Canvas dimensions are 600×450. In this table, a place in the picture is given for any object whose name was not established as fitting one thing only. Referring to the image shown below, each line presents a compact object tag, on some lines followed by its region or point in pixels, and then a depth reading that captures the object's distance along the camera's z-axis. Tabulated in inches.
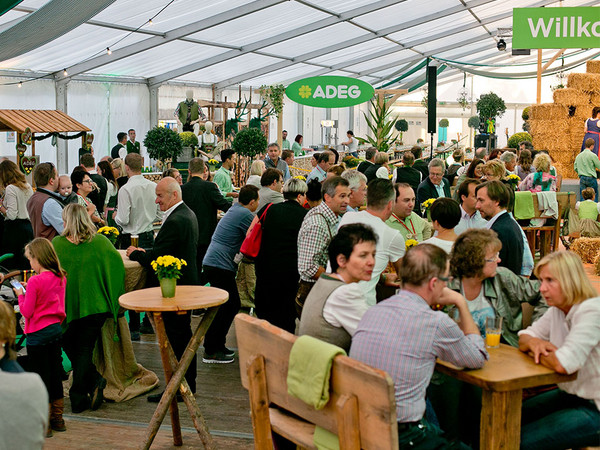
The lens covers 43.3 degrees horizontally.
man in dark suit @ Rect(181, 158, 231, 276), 269.0
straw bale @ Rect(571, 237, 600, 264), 311.3
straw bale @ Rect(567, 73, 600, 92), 609.0
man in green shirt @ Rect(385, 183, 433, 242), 203.3
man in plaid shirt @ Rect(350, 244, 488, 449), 103.1
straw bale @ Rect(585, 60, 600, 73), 633.0
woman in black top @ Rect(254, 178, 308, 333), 199.3
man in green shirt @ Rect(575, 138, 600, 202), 474.0
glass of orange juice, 123.6
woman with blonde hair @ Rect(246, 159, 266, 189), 311.2
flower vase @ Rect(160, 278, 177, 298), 161.2
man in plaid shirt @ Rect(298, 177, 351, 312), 175.5
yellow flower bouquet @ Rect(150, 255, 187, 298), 161.0
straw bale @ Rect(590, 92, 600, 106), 615.5
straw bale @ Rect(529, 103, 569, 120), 613.0
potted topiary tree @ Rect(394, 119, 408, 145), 916.0
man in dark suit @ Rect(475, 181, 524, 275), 174.1
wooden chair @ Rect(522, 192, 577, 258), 342.3
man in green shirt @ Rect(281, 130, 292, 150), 678.6
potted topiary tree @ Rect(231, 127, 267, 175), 399.9
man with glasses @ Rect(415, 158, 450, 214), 296.5
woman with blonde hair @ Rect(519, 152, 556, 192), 353.7
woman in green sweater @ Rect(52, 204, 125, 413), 179.6
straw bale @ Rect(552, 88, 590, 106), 610.9
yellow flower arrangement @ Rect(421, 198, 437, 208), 249.2
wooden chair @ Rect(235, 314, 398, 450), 95.1
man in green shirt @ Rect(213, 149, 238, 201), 323.8
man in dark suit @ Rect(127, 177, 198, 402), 185.6
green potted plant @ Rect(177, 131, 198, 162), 413.4
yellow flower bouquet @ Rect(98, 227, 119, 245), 211.5
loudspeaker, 455.5
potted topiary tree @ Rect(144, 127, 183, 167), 383.6
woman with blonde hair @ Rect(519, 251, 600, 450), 111.0
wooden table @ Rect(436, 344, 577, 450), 108.3
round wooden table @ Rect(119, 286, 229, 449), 150.9
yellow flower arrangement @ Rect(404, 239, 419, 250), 191.6
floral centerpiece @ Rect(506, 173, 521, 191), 315.3
